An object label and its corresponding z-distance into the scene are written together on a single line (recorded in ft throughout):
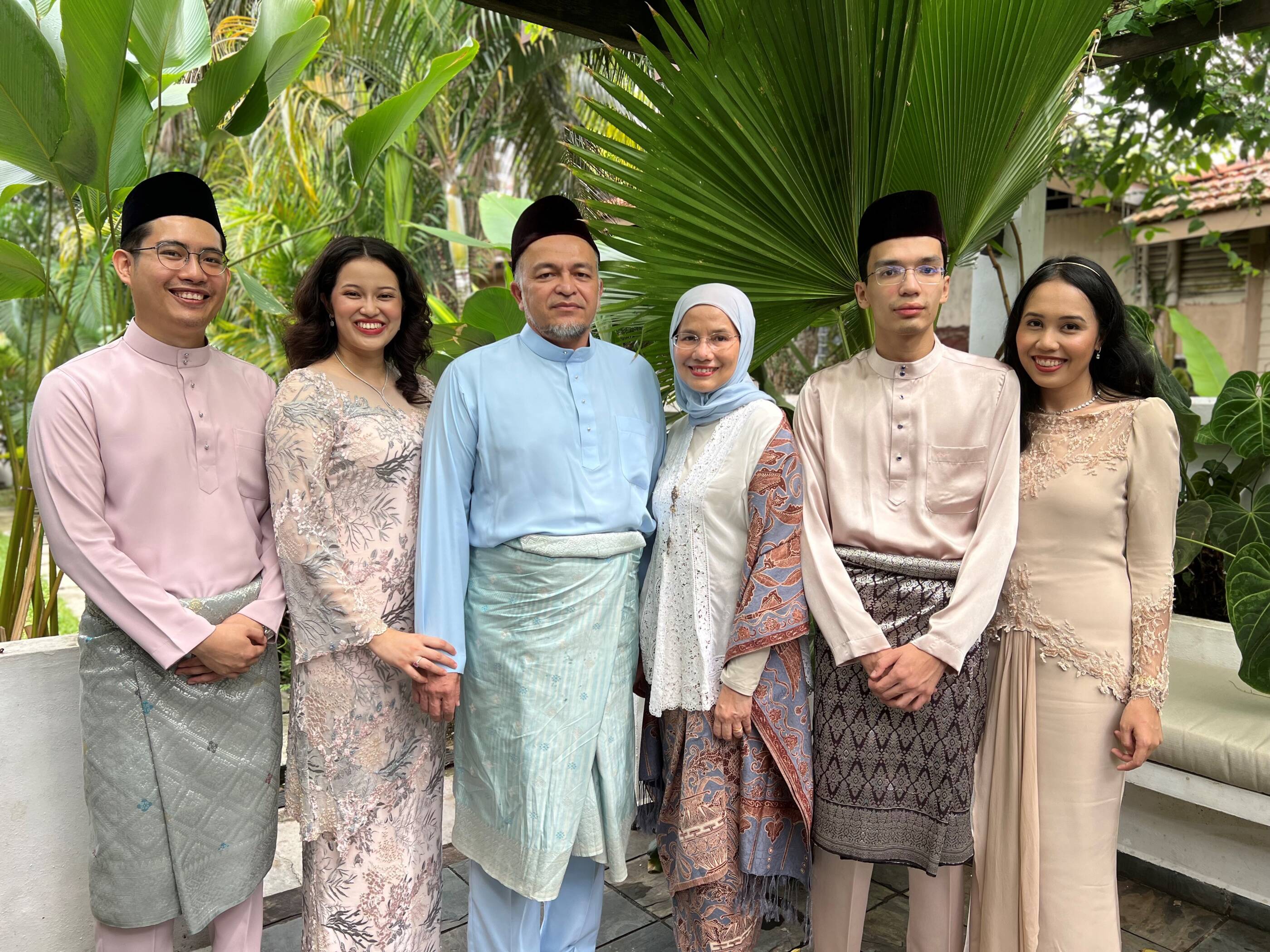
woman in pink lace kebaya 6.33
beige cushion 8.03
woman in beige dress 6.27
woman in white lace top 6.37
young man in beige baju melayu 6.24
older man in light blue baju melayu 6.54
